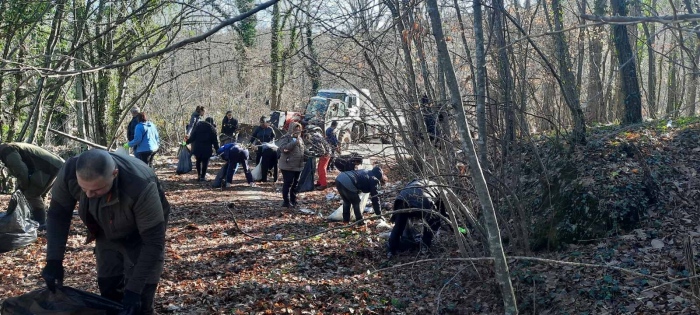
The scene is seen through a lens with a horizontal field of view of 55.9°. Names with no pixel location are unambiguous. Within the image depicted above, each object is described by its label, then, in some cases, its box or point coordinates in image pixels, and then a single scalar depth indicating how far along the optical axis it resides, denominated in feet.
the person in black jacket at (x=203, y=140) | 50.07
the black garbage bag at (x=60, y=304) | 13.33
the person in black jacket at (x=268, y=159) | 50.88
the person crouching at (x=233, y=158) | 48.47
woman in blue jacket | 46.70
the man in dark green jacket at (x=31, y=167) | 29.48
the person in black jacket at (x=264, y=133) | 54.27
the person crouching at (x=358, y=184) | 32.99
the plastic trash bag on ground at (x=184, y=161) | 55.88
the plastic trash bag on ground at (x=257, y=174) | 53.62
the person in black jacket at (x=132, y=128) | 52.08
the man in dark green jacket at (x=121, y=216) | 13.08
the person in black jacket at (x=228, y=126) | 64.18
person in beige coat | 39.11
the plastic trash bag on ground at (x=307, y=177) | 48.19
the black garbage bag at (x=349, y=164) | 39.55
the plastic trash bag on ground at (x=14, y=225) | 27.50
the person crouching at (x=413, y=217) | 24.14
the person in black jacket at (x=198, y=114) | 53.98
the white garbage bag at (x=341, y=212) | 36.70
